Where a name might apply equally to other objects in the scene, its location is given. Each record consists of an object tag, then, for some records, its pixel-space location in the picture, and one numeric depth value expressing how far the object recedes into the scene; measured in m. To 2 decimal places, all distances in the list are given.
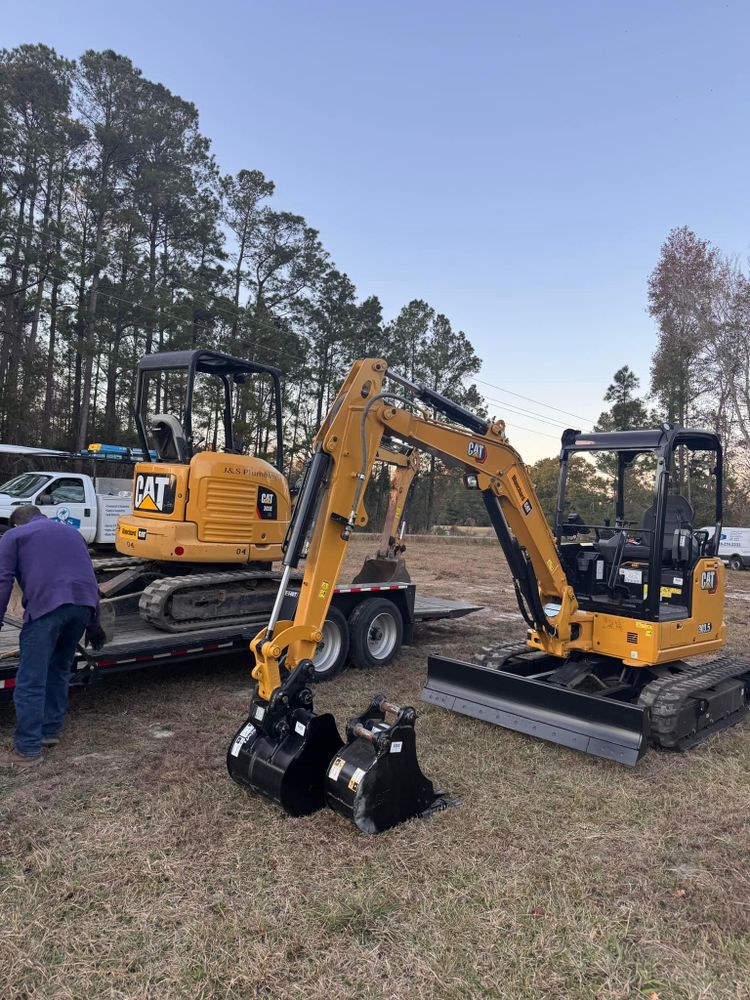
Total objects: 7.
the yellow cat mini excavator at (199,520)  7.32
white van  25.23
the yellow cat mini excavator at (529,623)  4.59
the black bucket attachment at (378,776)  4.36
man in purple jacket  5.27
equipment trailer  6.21
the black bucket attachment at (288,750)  4.52
